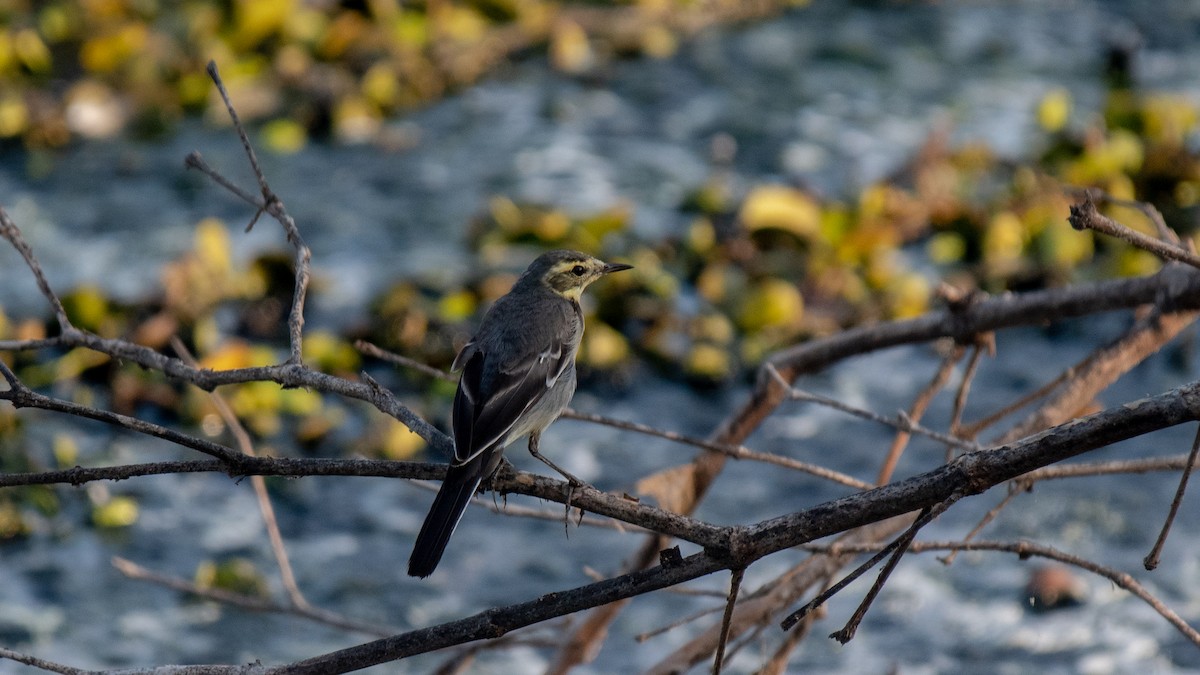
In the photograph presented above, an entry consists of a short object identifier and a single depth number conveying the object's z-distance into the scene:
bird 6.07
